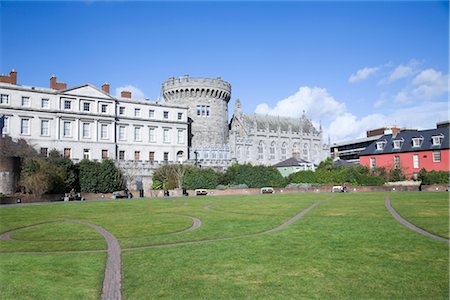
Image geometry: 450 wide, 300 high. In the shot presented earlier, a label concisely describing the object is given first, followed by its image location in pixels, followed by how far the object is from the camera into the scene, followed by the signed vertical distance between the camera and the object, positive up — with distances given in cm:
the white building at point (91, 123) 5969 +815
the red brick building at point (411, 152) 6022 +342
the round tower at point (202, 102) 7912 +1367
